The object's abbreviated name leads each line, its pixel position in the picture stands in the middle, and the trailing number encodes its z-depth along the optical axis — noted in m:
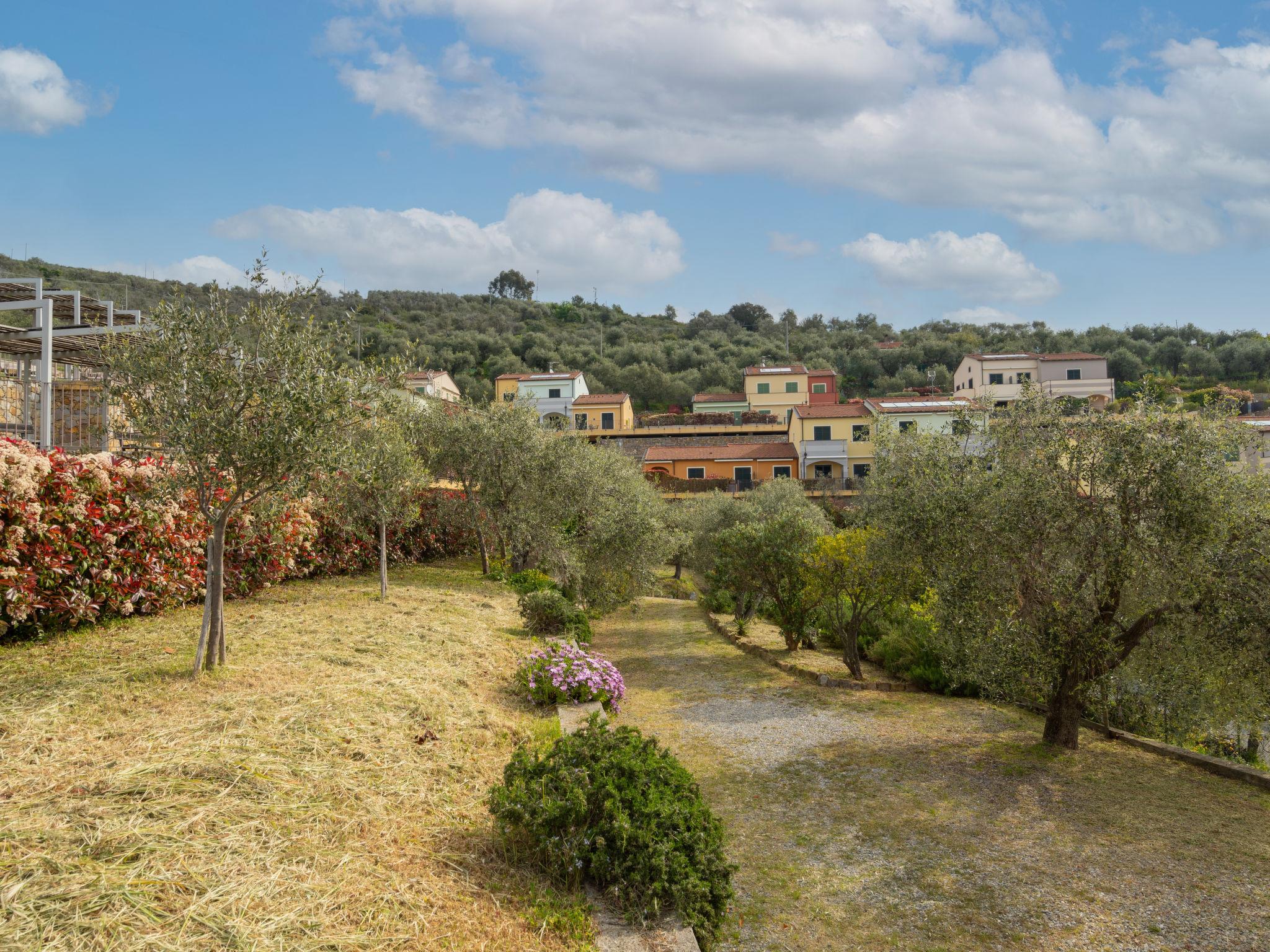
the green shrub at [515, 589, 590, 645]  15.11
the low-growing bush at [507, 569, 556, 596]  18.59
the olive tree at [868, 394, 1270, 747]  8.12
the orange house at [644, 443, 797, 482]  54.41
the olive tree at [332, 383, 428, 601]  12.74
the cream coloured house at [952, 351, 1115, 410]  63.75
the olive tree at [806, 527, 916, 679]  15.17
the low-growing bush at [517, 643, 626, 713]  10.79
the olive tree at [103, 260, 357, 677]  7.69
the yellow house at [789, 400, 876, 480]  53.25
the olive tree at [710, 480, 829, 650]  17.72
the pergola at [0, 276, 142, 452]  14.69
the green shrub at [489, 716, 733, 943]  5.36
